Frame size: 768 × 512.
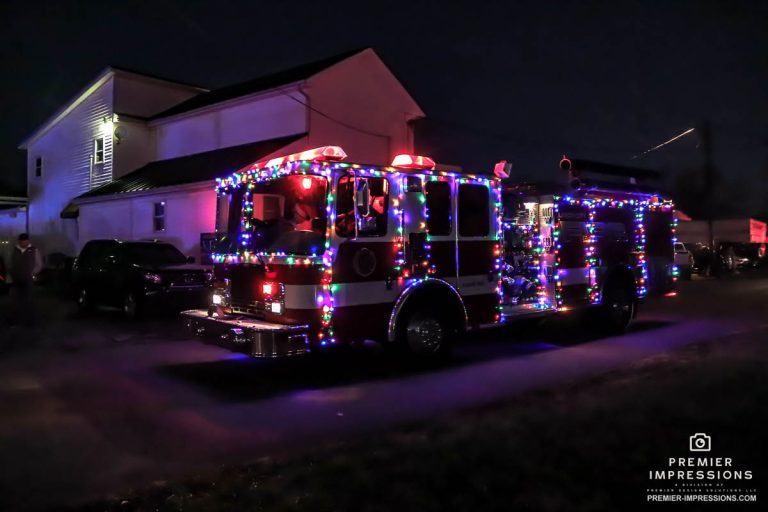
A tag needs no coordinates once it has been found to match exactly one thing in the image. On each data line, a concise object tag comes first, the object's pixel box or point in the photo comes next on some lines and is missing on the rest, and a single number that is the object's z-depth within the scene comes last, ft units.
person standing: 39.99
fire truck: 23.82
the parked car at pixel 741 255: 111.14
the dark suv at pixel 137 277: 41.73
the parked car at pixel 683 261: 88.89
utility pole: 106.63
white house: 65.05
